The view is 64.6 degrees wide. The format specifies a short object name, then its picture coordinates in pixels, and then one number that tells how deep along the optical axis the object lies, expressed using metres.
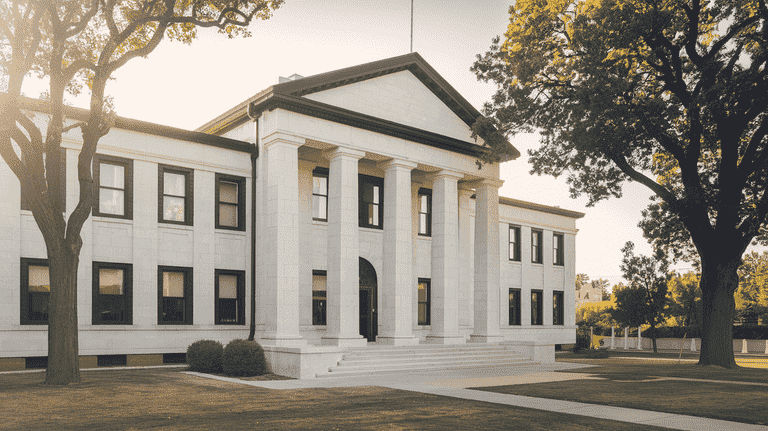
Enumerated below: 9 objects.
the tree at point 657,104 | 22.23
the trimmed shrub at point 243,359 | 19.44
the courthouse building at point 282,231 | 20.97
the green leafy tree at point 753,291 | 62.22
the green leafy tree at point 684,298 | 53.80
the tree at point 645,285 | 40.09
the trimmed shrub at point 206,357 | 20.20
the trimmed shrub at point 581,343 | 38.41
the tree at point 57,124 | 15.53
